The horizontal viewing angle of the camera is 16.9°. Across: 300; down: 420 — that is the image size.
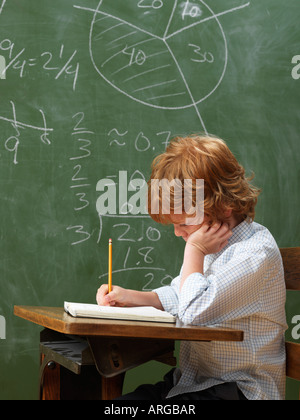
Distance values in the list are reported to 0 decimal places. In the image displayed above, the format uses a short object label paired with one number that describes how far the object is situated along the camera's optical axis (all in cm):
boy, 204
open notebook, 192
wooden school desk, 182
